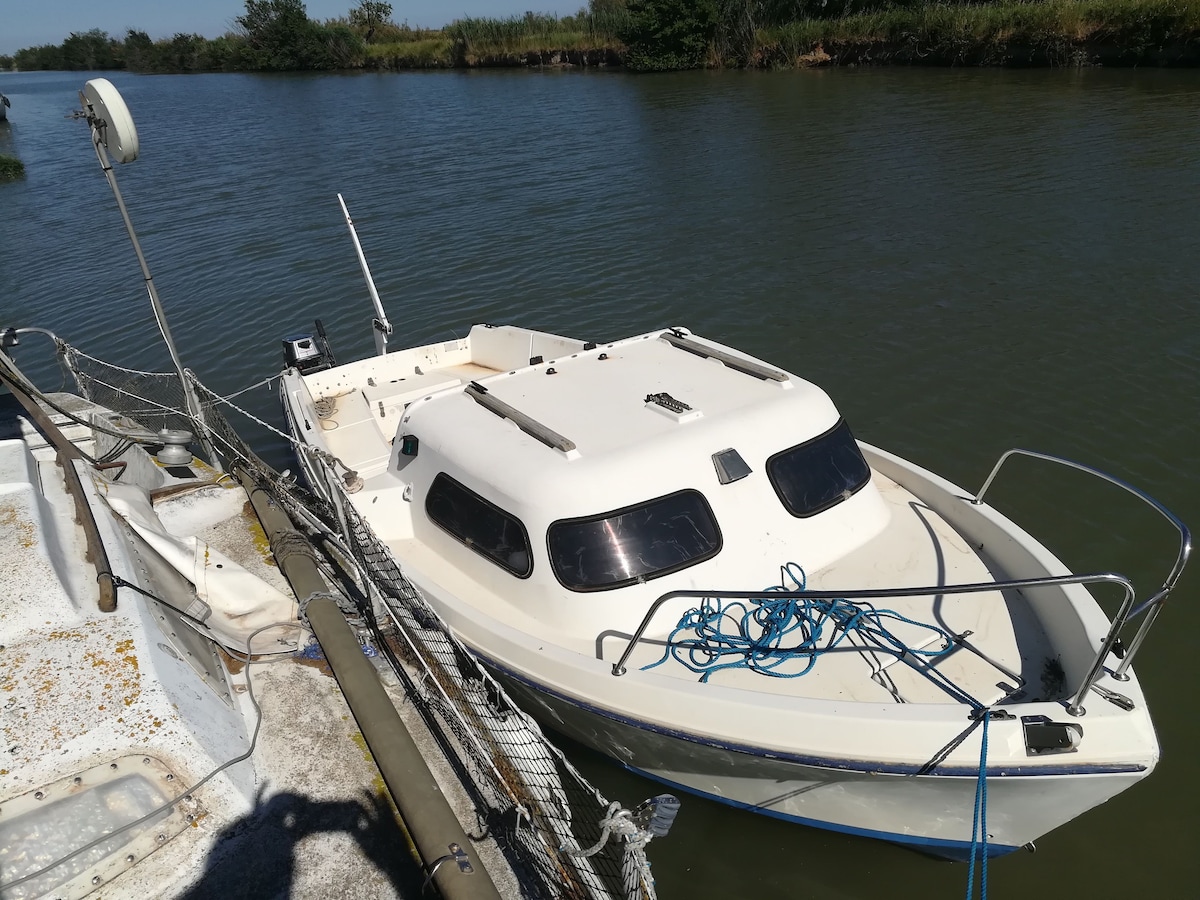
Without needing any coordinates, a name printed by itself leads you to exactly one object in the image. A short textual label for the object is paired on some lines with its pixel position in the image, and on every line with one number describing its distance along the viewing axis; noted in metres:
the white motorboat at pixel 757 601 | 4.49
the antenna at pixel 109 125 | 6.30
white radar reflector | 6.30
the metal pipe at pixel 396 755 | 3.55
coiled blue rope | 5.27
